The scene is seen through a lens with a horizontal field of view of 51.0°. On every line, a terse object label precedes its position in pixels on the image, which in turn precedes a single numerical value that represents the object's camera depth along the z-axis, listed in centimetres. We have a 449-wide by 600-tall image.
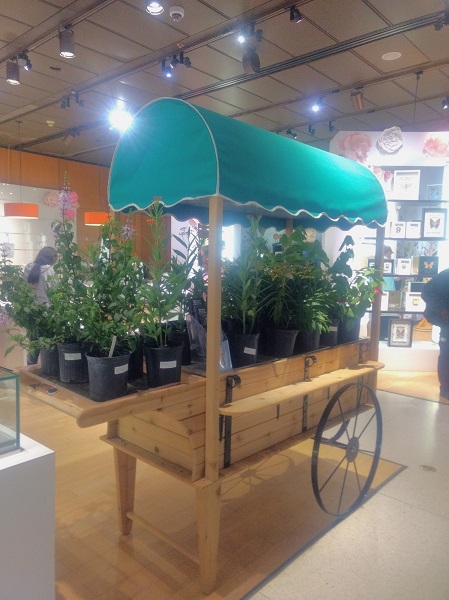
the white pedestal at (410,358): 629
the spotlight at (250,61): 455
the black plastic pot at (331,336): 298
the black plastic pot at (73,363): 195
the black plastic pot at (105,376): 178
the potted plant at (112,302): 189
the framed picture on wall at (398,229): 630
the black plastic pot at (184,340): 219
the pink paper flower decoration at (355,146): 615
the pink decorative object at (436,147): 596
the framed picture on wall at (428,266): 629
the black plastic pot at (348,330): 308
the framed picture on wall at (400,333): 629
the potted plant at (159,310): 196
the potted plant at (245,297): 240
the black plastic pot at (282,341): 257
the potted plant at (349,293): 294
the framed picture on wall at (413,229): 625
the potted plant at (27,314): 206
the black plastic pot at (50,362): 206
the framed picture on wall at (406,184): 618
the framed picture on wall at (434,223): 614
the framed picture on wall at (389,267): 643
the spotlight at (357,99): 584
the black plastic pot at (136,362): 206
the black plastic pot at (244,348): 238
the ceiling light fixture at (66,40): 441
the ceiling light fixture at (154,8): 389
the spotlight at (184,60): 489
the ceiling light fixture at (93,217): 908
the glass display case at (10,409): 171
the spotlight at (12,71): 507
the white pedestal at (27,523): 165
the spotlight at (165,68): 503
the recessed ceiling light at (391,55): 509
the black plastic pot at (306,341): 273
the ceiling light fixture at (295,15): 402
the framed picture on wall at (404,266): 641
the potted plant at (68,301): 196
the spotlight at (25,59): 499
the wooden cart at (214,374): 198
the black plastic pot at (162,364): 195
